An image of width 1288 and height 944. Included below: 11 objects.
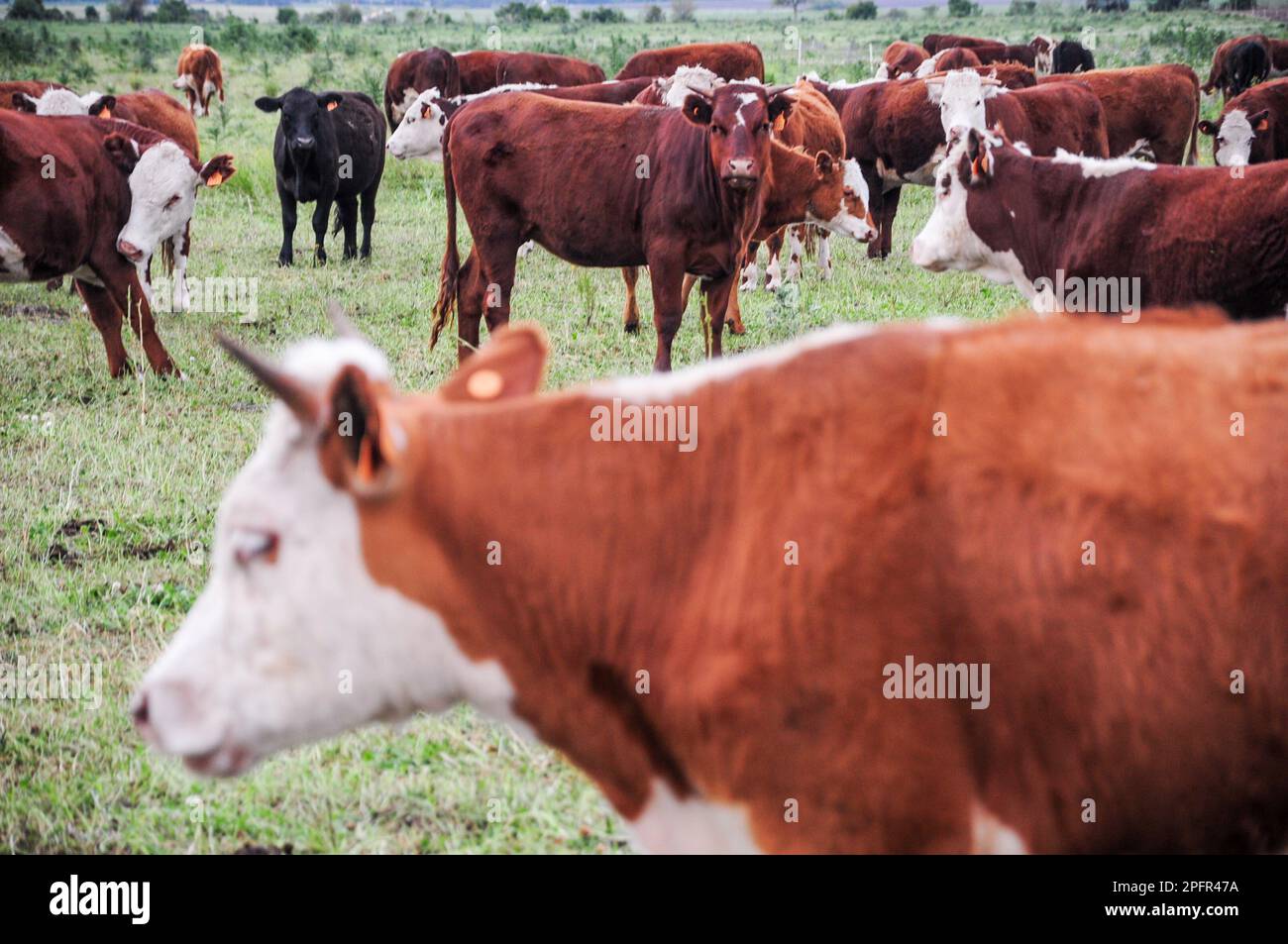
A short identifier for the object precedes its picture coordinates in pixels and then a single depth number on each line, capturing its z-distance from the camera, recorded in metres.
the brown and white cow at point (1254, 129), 12.98
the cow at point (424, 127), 14.27
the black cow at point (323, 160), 13.29
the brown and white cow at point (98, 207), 8.38
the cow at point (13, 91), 12.80
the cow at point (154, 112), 10.76
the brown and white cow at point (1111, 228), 6.55
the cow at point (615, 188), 8.59
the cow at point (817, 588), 2.24
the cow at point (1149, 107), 14.69
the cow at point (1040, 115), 12.40
